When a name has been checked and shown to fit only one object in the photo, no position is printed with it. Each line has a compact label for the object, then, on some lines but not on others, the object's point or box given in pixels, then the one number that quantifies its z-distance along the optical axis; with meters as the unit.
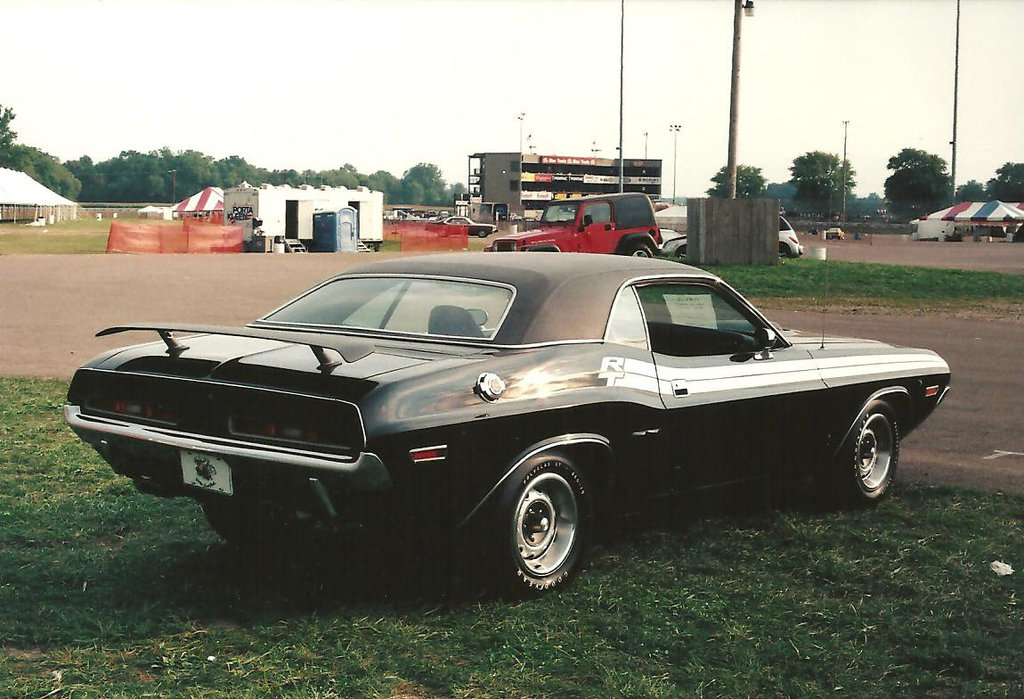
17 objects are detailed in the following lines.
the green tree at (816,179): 163.41
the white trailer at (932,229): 91.10
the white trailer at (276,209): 45.97
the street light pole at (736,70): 29.02
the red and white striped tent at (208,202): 80.03
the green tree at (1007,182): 160.00
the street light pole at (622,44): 54.66
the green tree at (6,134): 161.12
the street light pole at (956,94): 80.56
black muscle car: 4.56
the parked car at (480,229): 82.00
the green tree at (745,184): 195.02
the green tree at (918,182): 153.12
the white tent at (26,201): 91.19
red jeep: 27.64
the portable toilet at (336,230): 46.19
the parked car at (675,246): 33.44
